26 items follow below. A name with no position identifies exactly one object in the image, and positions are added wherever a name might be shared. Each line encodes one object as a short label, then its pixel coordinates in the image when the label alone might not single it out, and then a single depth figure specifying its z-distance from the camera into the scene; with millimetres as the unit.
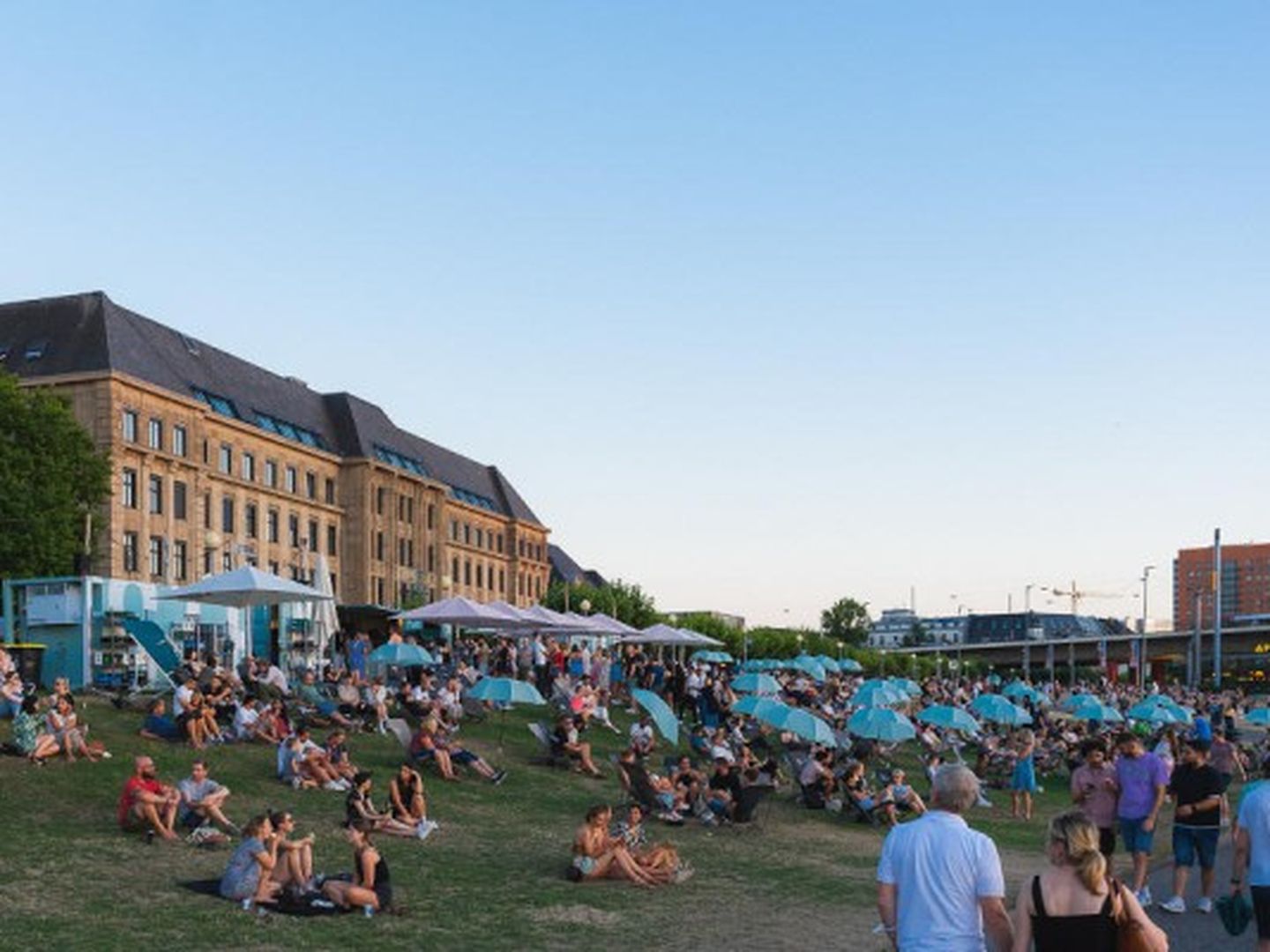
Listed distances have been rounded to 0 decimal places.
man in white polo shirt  6602
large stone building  64688
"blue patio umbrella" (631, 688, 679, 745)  26141
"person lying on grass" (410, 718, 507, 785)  23562
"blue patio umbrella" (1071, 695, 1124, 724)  41375
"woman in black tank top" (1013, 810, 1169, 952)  6215
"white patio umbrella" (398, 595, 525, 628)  32781
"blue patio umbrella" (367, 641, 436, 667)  31172
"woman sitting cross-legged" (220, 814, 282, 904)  13797
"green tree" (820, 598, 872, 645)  157375
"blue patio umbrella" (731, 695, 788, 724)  27448
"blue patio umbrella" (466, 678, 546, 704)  25672
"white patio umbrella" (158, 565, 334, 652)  27484
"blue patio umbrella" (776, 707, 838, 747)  26438
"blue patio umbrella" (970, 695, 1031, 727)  37500
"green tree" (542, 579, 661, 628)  96125
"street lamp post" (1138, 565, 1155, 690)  122000
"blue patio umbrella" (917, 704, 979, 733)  31844
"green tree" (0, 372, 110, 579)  52562
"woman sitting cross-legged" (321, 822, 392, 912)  13727
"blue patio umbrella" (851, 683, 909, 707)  36969
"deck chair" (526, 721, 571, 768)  26672
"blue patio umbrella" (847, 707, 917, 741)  27594
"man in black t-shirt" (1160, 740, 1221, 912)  13500
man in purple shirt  14195
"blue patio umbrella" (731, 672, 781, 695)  38750
